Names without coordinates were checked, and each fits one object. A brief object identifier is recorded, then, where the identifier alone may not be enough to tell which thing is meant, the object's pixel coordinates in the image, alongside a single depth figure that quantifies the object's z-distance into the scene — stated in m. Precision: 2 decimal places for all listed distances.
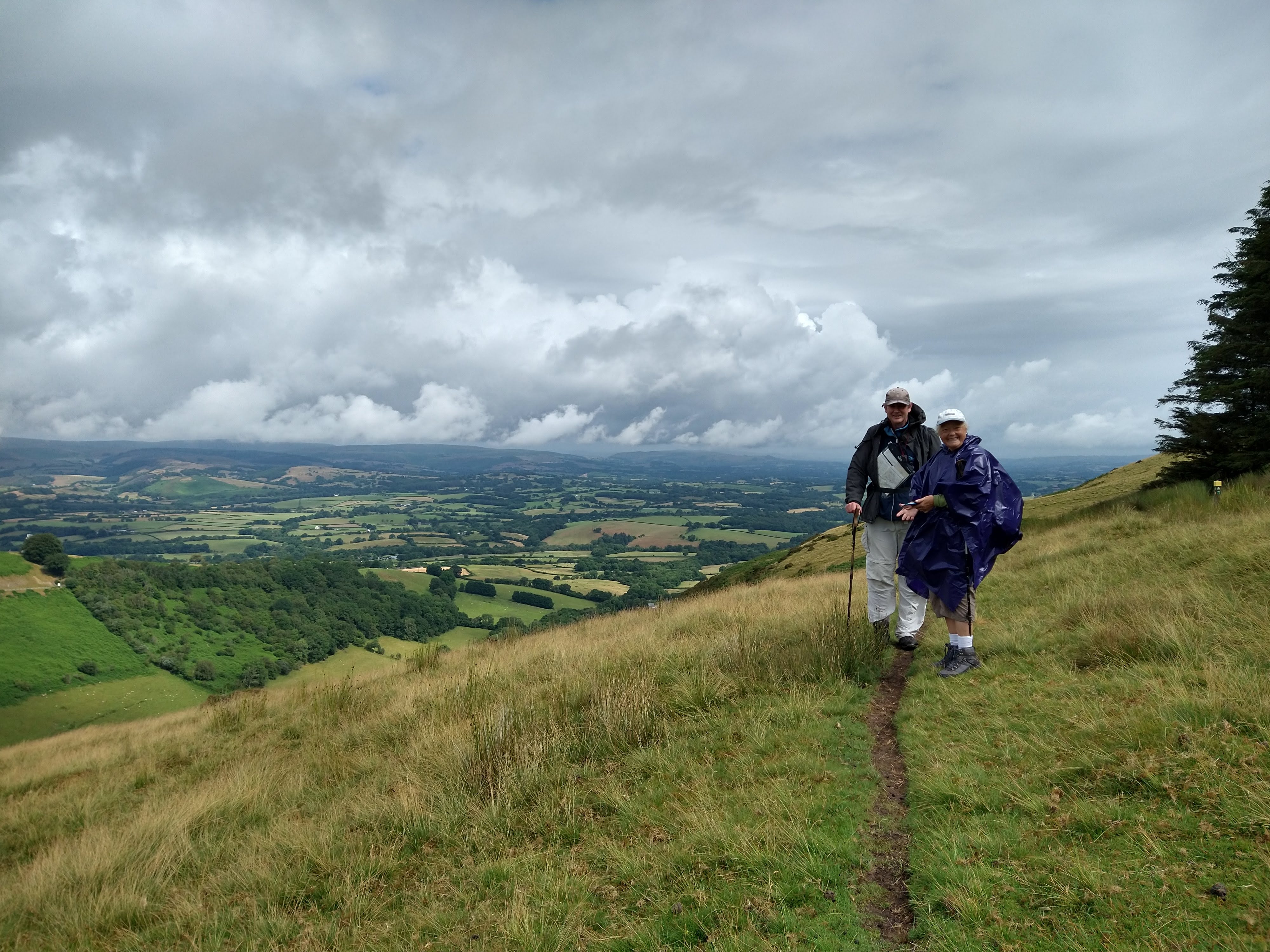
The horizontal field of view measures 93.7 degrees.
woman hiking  5.82
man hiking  6.75
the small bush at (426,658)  11.26
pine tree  14.77
